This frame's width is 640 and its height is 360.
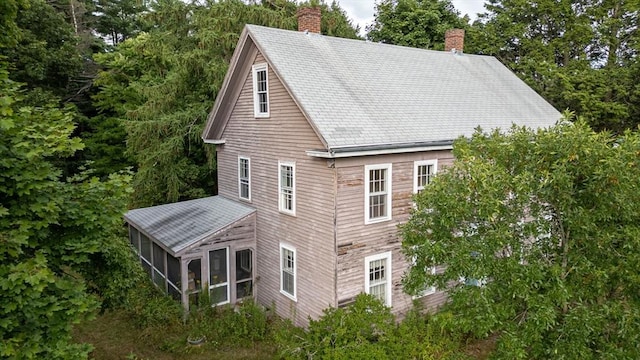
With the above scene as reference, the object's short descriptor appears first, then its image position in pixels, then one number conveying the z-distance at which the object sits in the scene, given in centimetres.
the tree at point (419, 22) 3122
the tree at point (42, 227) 701
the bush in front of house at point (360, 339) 1051
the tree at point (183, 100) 2147
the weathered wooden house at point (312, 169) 1273
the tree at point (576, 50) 2519
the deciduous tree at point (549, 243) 702
